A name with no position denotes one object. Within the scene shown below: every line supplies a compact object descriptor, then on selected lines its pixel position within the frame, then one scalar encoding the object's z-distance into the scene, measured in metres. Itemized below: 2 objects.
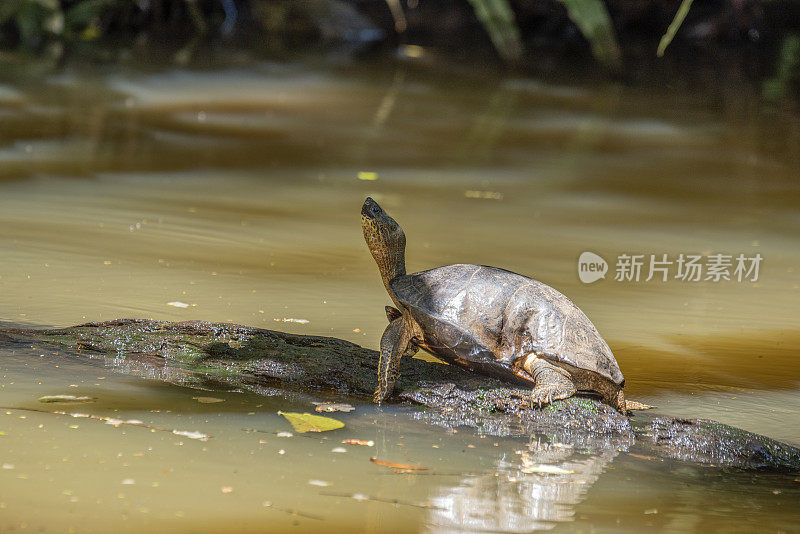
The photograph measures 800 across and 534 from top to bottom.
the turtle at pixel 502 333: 6.94
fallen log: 6.60
